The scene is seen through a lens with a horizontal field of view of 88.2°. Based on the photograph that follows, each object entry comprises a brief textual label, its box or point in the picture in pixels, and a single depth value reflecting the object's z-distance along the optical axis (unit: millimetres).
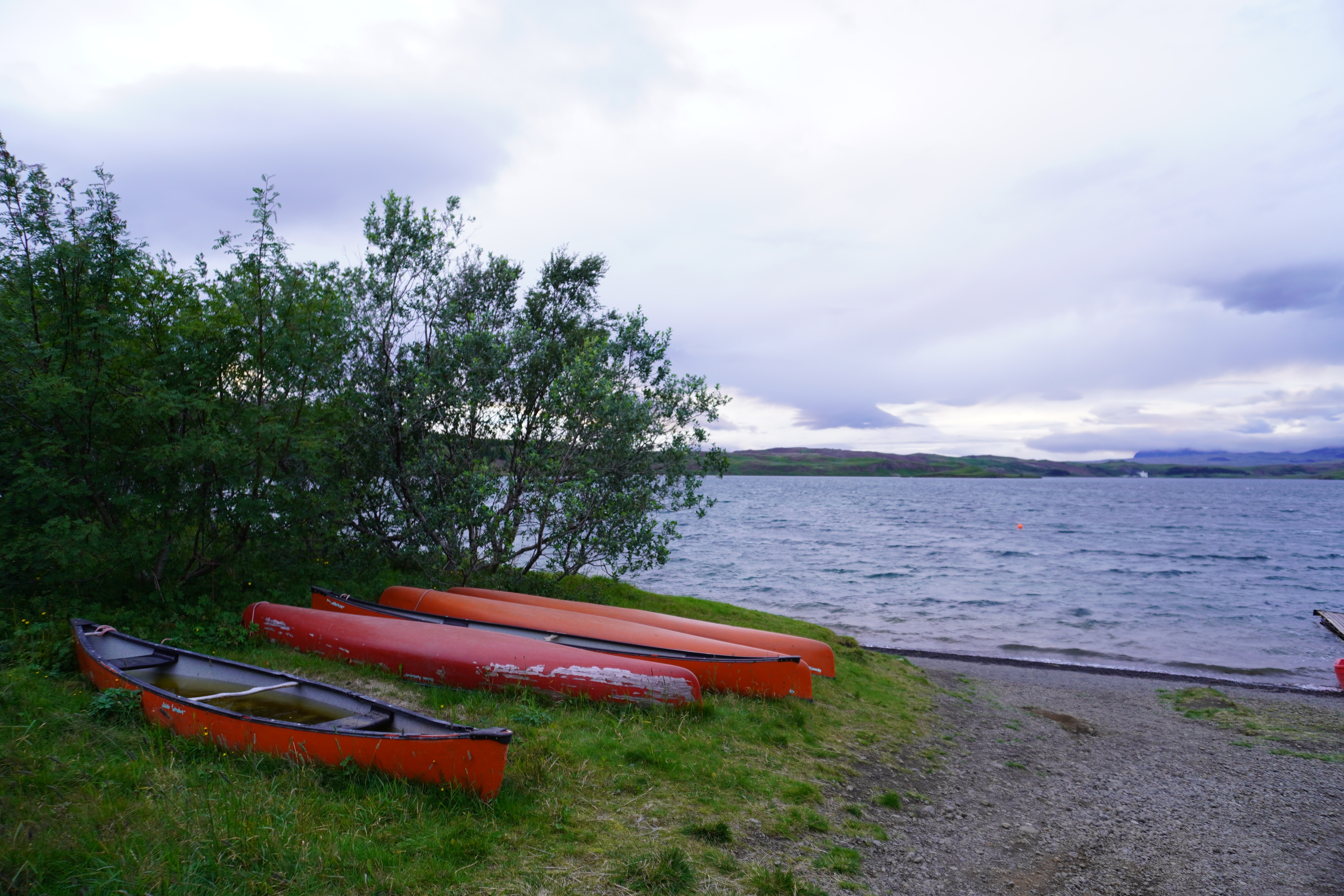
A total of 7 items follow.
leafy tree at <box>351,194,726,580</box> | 12992
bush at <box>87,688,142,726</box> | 6305
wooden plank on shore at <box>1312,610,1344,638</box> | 20875
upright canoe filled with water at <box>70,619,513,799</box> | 5367
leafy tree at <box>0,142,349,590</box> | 8336
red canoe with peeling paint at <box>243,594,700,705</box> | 8508
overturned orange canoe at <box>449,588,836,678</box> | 11914
